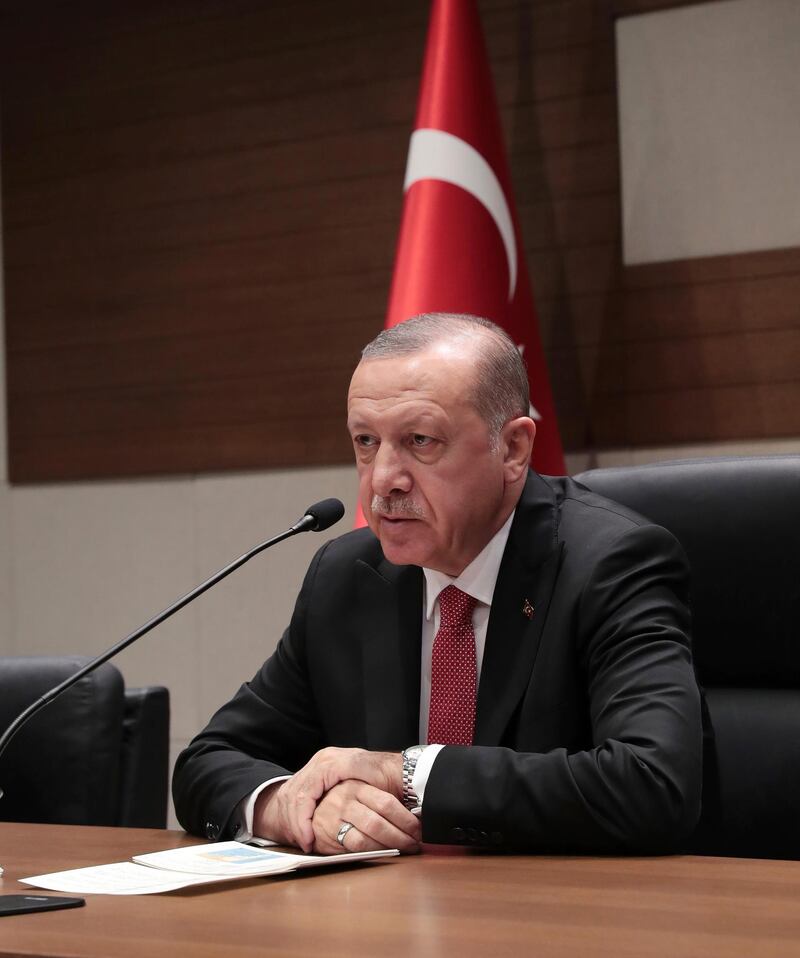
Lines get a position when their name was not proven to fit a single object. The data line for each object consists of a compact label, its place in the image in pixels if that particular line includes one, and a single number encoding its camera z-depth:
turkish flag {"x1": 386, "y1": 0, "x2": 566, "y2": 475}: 5.62
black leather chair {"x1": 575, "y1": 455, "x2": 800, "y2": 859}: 4.61
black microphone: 4.41
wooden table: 3.97
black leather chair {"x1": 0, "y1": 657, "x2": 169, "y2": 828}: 4.76
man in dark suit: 4.34
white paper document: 4.19
